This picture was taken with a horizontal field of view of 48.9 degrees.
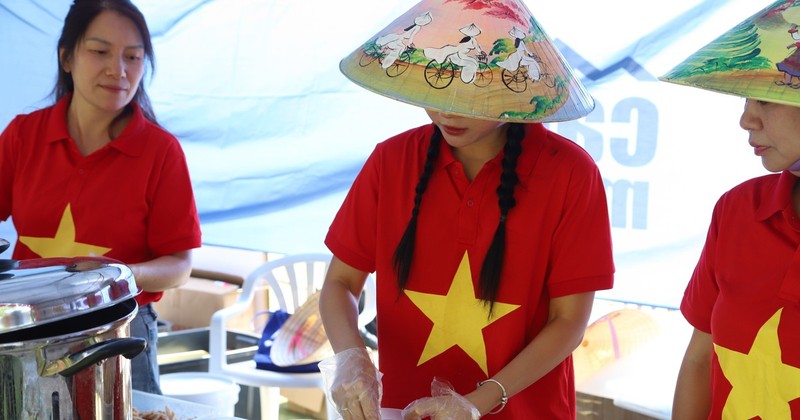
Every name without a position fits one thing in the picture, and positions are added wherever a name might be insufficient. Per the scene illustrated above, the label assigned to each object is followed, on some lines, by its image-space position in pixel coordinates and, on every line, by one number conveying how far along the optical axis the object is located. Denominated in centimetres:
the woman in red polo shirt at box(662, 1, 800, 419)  107
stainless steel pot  108
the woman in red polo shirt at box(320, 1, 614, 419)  142
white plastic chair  279
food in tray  149
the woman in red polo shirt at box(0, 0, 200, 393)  195
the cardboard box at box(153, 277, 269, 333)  357
